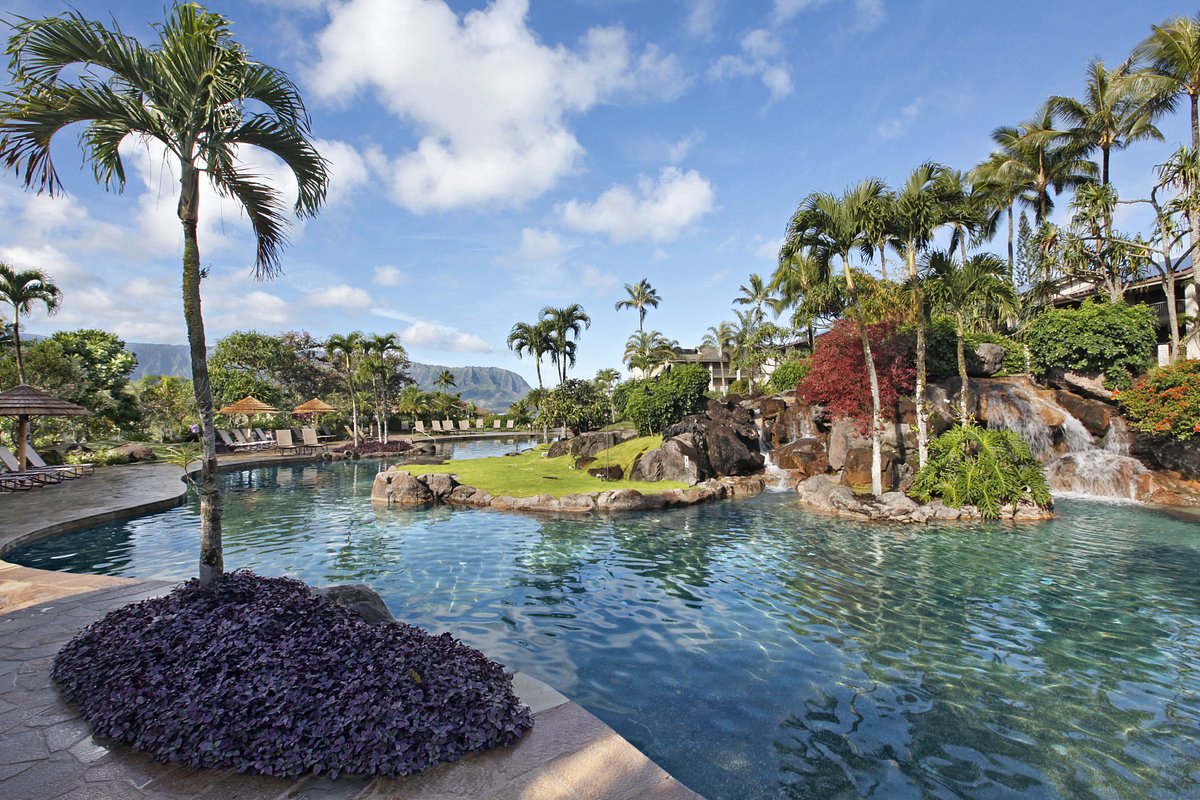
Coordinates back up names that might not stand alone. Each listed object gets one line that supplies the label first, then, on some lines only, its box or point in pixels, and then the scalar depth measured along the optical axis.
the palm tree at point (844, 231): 16.09
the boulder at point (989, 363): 23.81
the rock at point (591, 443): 25.53
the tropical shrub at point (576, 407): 32.50
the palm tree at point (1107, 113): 24.31
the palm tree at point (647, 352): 57.41
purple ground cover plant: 3.49
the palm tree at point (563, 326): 39.22
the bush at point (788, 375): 30.34
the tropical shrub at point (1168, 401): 16.44
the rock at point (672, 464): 20.22
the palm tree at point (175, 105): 5.18
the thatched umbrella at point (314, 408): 39.69
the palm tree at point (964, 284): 16.83
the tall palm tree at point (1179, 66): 20.50
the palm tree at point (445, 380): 73.56
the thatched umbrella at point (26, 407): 17.94
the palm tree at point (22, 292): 25.52
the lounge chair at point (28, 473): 18.48
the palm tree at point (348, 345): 41.91
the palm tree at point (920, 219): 15.76
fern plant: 14.73
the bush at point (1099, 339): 20.19
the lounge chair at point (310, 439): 37.91
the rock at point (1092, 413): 18.89
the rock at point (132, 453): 27.19
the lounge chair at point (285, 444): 35.38
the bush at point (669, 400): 26.23
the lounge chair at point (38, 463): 20.31
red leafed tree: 20.66
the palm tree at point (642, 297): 56.16
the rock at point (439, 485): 18.58
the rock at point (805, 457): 21.30
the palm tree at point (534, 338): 39.28
